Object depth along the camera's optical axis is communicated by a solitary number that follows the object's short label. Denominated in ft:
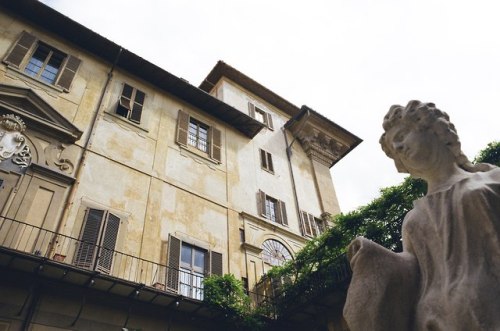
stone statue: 5.24
